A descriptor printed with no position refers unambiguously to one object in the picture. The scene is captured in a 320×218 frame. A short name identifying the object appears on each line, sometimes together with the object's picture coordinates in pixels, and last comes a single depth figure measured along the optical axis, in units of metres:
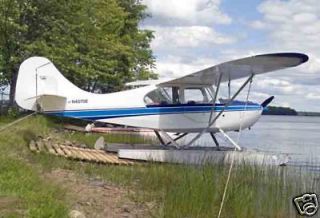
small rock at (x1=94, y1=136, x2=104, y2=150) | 14.30
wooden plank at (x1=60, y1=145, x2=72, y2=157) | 11.62
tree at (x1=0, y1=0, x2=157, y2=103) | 20.38
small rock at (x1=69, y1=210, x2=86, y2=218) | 5.87
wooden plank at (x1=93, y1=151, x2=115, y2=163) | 11.67
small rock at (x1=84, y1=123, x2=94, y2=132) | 20.50
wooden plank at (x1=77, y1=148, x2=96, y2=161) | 11.58
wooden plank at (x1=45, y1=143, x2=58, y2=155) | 11.52
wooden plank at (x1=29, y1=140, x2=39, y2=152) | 11.25
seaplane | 13.54
